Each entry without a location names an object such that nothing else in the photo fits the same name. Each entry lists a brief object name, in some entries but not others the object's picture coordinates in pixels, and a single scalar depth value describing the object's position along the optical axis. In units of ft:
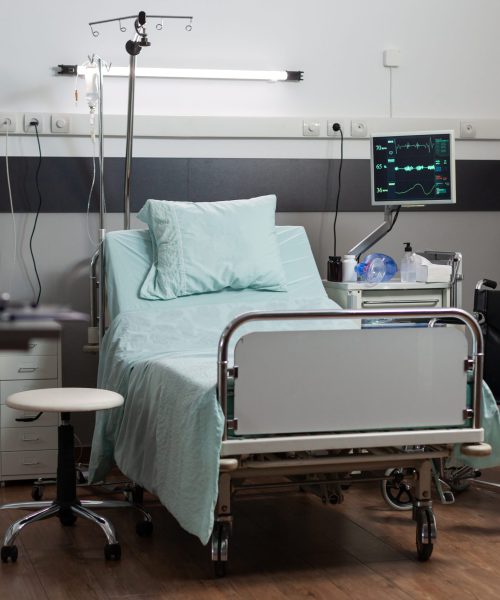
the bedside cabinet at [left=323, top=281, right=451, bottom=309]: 14.58
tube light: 15.48
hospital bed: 9.48
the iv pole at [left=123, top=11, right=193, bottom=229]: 14.20
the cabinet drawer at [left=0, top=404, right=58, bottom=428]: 13.99
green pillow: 13.84
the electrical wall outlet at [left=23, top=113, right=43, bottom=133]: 15.21
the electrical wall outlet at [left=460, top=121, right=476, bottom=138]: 17.09
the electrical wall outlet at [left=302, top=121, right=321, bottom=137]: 16.37
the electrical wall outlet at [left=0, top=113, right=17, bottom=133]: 15.11
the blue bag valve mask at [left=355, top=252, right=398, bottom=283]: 15.06
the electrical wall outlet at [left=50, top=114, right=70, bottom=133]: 15.29
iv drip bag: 14.42
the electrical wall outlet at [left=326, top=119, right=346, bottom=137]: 16.51
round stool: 10.59
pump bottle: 14.90
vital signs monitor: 14.79
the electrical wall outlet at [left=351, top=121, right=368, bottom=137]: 16.60
